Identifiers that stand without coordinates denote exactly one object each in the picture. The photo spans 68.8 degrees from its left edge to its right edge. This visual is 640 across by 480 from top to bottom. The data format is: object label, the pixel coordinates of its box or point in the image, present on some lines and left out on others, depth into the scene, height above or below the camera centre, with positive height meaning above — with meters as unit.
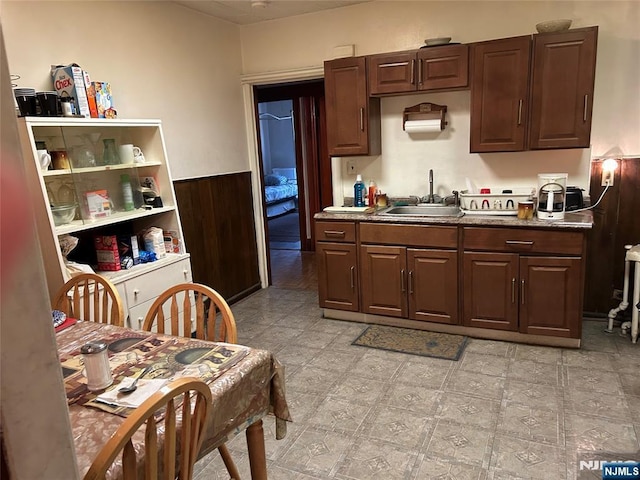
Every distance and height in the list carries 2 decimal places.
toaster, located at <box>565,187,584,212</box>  3.30 -0.49
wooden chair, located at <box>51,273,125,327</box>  2.16 -0.65
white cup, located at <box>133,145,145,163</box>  3.15 -0.01
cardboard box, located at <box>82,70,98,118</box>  2.80 +0.37
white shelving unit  2.48 -0.21
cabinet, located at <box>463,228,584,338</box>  3.03 -0.99
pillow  9.76 -0.71
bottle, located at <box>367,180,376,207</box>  3.99 -0.48
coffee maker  3.07 -0.42
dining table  1.31 -0.70
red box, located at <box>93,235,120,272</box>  2.96 -0.61
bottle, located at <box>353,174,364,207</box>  4.04 -0.44
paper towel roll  3.73 +0.09
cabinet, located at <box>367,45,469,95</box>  3.39 +0.49
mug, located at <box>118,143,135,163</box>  3.07 +0.01
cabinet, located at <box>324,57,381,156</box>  3.71 +0.26
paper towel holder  3.75 +0.20
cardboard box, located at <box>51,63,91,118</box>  2.71 +0.42
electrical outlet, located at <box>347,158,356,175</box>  4.21 -0.22
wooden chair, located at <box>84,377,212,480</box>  1.04 -0.68
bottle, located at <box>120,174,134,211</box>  3.14 -0.26
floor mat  3.22 -1.45
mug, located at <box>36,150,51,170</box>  2.48 +0.00
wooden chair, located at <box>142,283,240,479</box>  1.79 -0.67
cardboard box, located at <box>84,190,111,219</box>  2.83 -0.29
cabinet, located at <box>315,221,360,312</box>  3.70 -0.97
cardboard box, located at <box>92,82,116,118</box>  2.88 +0.34
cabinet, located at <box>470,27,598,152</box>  3.07 +0.26
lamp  3.32 -0.31
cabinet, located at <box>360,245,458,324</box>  3.40 -1.07
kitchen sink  3.71 -0.58
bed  8.93 -0.88
